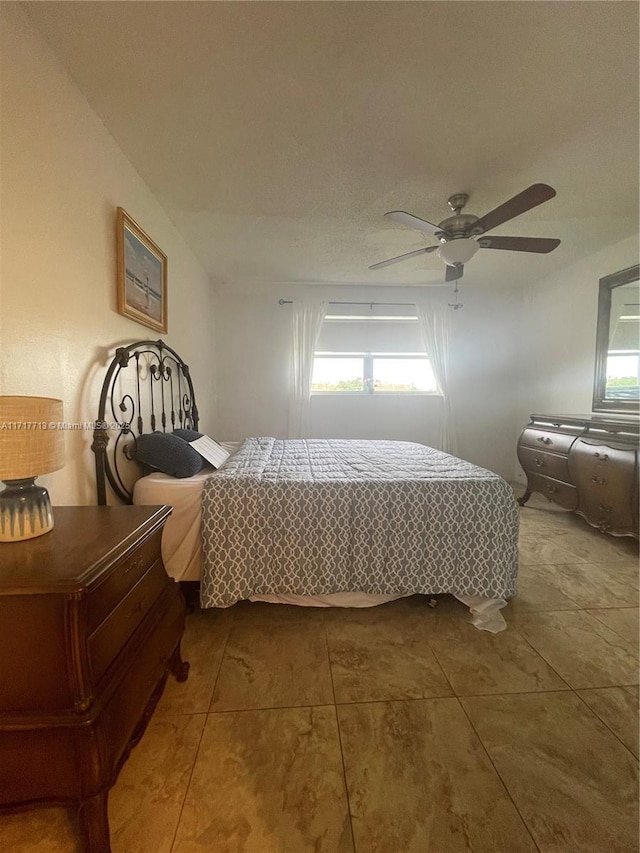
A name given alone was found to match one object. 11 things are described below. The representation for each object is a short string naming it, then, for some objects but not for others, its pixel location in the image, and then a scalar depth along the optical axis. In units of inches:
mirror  114.9
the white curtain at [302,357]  164.2
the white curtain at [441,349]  168.7
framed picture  75.4
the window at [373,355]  171.0
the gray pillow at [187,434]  96.2
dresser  96.7
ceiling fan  84.4
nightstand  31.4
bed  71.4
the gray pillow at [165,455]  77.3
